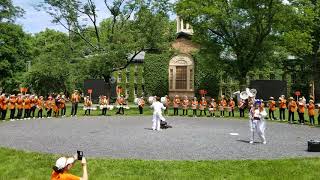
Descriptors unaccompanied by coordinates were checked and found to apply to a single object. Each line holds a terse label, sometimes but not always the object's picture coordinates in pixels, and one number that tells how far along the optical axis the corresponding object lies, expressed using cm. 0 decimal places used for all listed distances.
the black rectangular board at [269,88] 4659
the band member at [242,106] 3884
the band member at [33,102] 3490
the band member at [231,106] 3938
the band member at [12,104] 3347
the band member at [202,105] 4059
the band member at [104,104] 3912
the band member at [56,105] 3706
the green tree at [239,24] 4606
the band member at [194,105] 3947
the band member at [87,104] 3947
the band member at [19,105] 3403
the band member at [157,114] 2607
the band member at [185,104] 4069
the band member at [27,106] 3435
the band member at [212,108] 3975
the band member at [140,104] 4138
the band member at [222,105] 3946
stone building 6612
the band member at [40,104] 3597
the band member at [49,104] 3659
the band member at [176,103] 4031
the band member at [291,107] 3303
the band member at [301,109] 3191
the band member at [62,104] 3762
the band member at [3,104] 3269
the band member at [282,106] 3447
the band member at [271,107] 3541
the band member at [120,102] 4041
